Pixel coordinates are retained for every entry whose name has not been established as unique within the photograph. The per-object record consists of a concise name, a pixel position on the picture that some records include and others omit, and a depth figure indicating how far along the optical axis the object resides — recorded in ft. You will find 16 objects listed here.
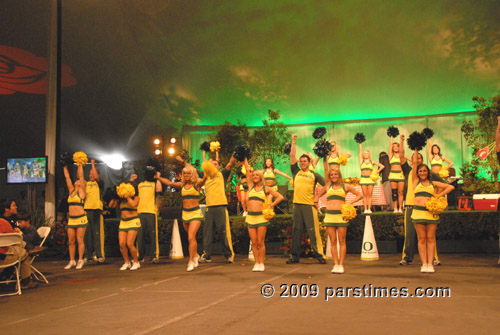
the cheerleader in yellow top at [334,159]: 40.96
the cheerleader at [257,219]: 26.78
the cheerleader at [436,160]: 39.37
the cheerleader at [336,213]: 25.04
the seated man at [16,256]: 23.50
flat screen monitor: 41.60
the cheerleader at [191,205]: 28.99
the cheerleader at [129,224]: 29.91
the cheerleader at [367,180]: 40.86
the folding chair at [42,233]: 28.27
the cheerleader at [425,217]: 24.41
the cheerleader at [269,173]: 41.52
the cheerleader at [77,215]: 33.12
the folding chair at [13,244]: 22.59
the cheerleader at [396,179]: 39.78
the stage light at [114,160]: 77.61
